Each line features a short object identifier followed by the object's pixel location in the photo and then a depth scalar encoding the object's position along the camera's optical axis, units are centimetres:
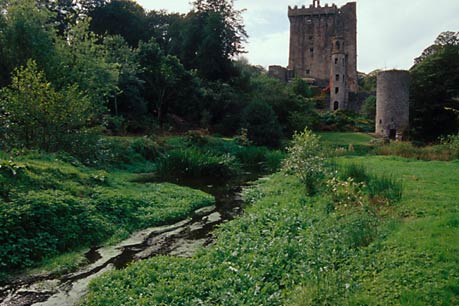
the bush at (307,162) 1173
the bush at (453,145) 1857
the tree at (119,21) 4331
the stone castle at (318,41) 6253
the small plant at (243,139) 2848
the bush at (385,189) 894
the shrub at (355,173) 1099
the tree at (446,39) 3762
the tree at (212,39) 4284
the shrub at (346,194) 873
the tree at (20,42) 1798
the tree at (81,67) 1834
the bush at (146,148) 2156
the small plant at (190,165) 1806
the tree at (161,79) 3334
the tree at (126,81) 2984
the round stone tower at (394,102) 3281
